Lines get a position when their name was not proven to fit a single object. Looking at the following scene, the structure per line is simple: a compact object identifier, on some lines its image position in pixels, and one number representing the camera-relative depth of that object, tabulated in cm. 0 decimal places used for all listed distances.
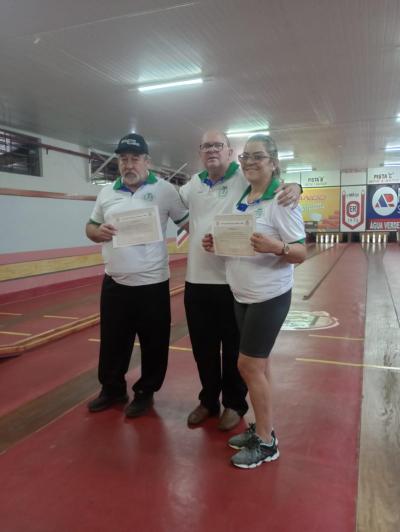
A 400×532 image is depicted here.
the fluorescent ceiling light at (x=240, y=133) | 1144
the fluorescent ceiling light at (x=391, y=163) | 1922
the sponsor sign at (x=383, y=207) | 2136
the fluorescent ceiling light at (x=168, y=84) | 727
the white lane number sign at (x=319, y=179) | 2206
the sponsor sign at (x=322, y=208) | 2223
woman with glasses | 202
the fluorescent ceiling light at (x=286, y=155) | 1583
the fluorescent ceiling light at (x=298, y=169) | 2026
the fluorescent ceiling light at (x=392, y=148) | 1518
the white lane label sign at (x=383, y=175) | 2109
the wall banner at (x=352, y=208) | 2178
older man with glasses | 238
